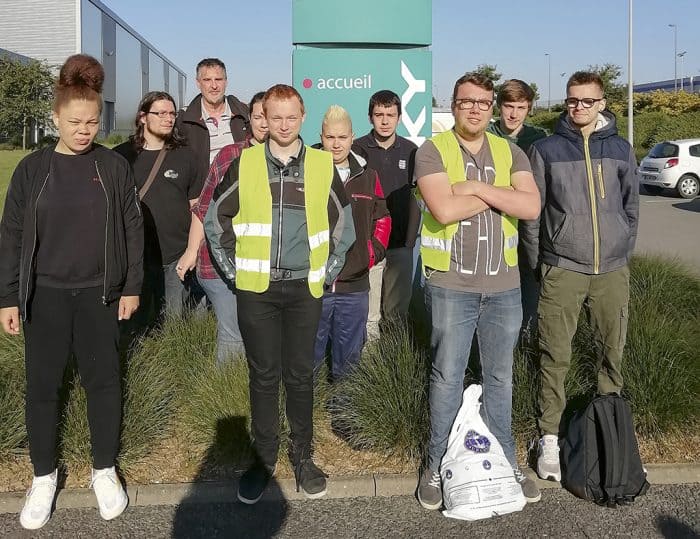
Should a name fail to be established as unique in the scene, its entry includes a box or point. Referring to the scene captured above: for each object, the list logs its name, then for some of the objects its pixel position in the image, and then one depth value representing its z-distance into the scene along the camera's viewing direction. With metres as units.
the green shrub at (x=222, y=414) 4.05
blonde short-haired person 4.18
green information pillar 6.14
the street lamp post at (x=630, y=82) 27.67
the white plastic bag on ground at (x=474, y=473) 3.37
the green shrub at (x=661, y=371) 4.15
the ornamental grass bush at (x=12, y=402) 3.90
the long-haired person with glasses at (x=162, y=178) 4.62
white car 18.88
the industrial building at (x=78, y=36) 57.00
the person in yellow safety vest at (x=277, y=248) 3.36
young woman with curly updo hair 3.29
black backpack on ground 3.58
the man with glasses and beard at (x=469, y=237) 3.23
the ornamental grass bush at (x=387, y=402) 4.03
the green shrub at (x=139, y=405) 3.86
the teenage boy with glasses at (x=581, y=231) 3.64
